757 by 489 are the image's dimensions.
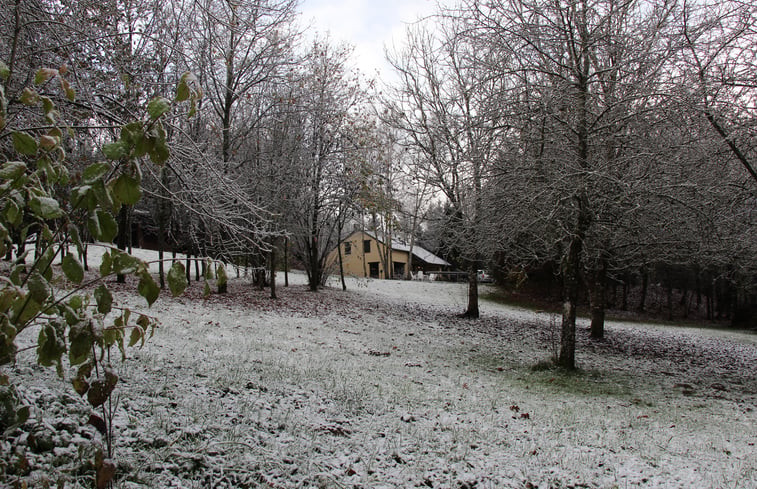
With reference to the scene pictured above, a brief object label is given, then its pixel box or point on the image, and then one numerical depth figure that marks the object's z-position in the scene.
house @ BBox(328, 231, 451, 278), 48.88
